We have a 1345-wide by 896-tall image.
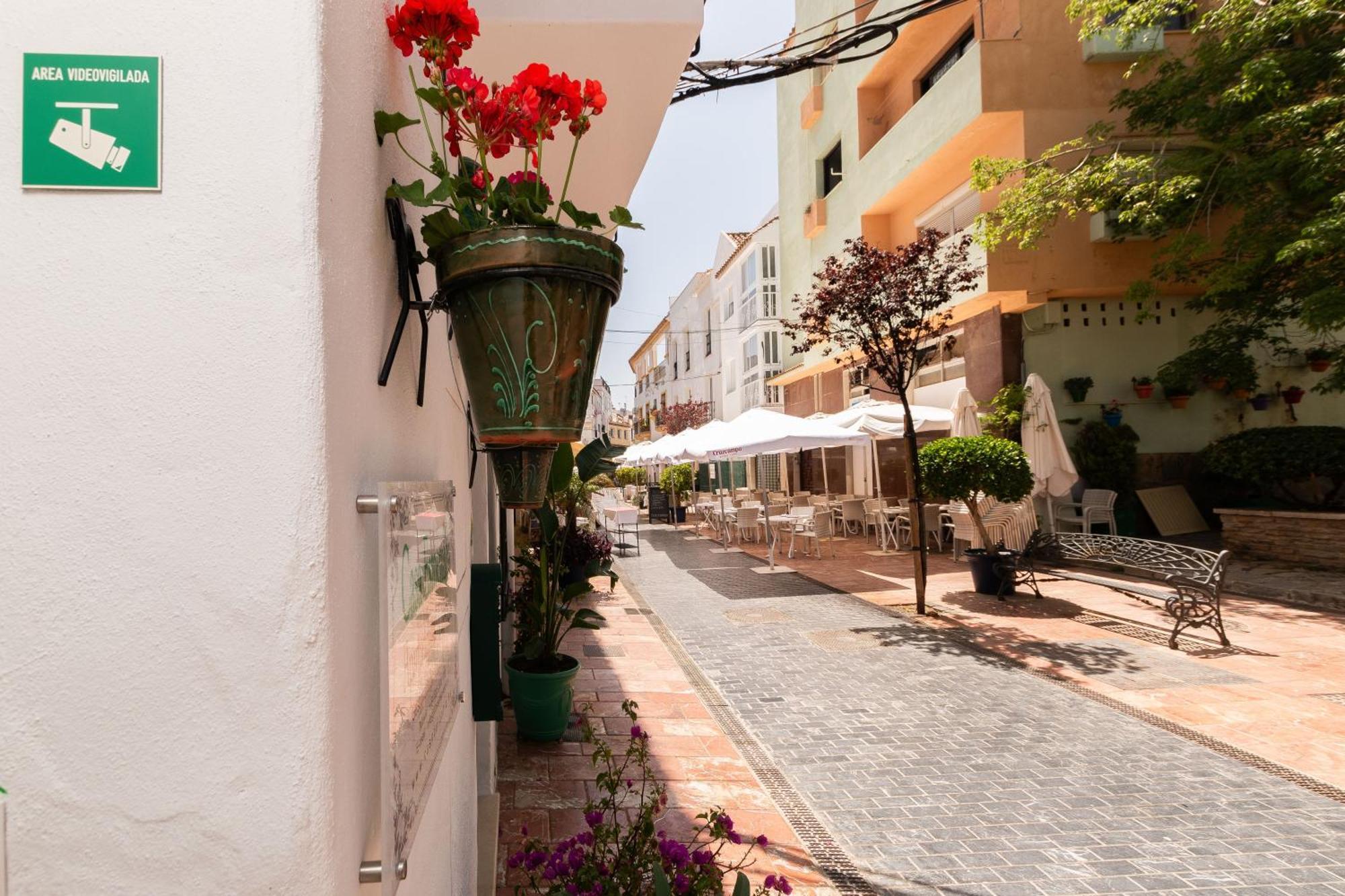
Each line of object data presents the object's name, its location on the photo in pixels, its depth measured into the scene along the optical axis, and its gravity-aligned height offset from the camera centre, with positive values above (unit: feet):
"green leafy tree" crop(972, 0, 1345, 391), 33.68 +15.17
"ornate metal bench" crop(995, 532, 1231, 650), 24.41 -3.67
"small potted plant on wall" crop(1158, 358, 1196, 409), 42.22 +4.92
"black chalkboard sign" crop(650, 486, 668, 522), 82.02 -2.78
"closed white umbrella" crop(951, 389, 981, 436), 42.93 +3.17
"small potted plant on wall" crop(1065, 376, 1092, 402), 44.86 +4.98
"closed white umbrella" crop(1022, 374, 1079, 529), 40.93 +1.24
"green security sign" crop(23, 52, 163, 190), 2.95 +1.49
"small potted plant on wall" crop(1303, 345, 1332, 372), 43.78 +6.17
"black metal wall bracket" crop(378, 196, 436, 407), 4.30 +1.39
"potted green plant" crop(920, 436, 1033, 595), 31.30 +0.06
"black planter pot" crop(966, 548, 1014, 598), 32.83 -4.43
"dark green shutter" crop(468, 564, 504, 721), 6.66 -1.44
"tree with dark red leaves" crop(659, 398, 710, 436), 116.26 +10.29
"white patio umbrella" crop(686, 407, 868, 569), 42.27 +2.36
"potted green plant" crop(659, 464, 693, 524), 80.12 -0.44
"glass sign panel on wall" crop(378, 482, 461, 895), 3.56 -0.93
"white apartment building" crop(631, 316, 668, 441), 181.57 +28.73
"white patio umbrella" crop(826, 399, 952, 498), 45.03 +3.44
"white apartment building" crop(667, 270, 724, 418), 132.26 +26.78
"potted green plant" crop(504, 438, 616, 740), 17.07 -3.56
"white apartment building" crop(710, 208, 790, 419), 94.73 +22.28
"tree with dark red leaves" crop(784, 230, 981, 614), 29.86 +6.93
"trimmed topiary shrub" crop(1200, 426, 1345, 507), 37.50 +0.18
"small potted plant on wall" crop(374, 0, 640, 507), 4.07 +1.29
